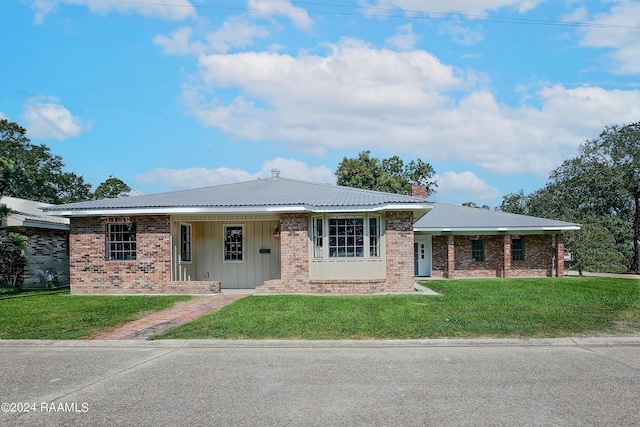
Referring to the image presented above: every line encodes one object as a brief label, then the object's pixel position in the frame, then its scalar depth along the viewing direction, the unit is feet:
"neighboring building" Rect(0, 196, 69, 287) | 63.00
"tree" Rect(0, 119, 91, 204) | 111.85
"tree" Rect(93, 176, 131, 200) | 121.06
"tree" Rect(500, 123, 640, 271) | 107.45
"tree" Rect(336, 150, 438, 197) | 131.85
